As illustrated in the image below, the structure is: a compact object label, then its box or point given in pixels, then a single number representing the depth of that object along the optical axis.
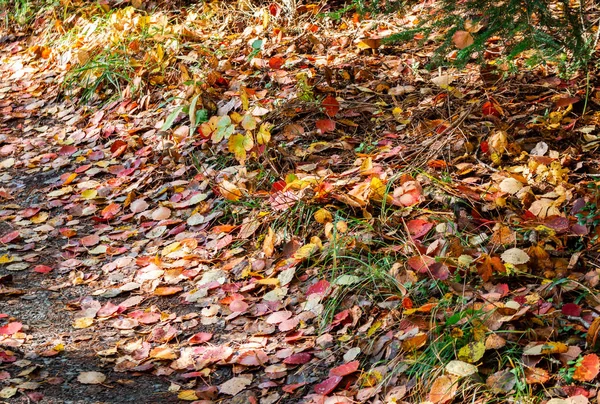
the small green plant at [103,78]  4.86
